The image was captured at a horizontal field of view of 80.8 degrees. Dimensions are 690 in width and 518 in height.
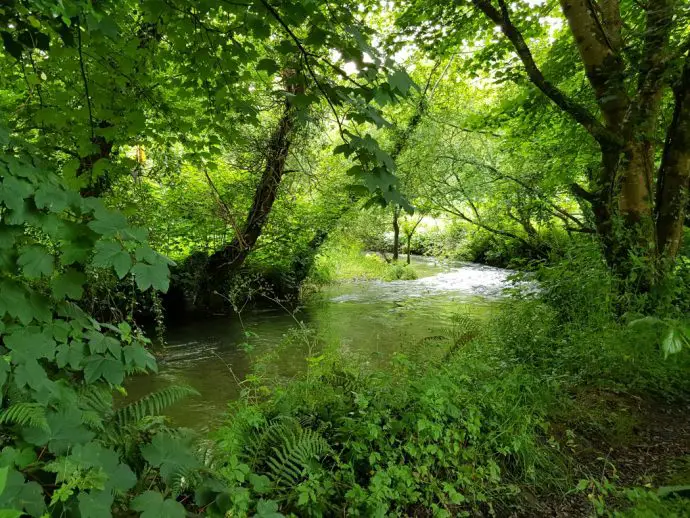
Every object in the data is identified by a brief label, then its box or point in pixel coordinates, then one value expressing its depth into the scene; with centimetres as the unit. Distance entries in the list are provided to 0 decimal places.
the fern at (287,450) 266
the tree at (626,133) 465
